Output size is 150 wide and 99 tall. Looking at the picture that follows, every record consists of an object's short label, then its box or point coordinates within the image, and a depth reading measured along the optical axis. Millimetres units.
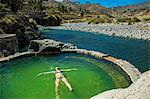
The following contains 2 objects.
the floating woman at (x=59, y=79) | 5982
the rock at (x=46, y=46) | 10059
